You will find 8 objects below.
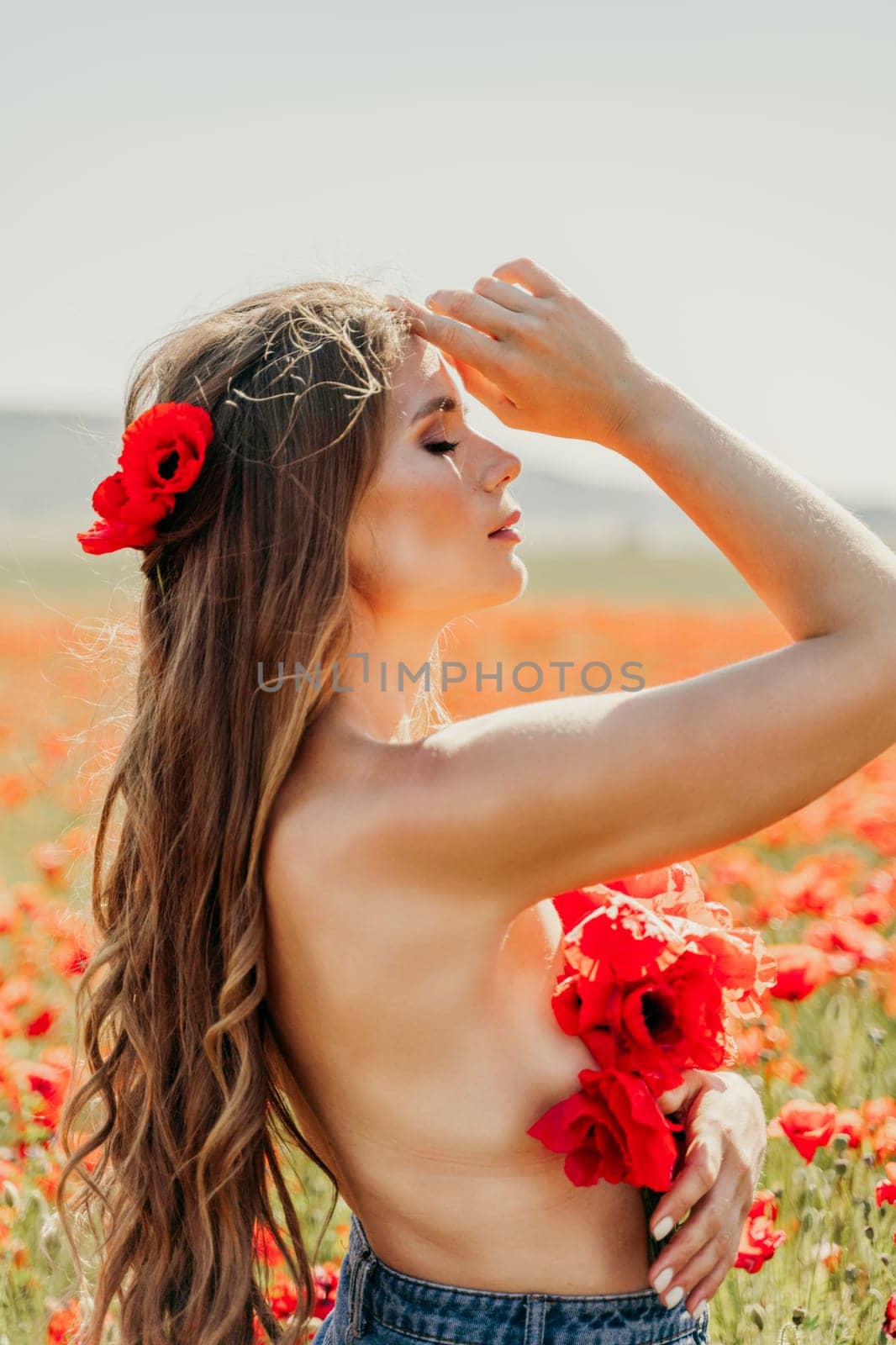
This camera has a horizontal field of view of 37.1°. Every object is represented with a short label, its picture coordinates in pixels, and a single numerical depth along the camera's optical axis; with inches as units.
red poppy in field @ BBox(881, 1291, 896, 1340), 97.0
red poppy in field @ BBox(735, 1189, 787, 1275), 102.0
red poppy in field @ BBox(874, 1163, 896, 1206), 105.8
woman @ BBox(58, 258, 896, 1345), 65.5
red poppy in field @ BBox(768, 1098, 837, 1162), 112.0
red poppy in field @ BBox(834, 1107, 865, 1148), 118.0
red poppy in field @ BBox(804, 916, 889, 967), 147.9
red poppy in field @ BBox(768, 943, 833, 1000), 138.2
